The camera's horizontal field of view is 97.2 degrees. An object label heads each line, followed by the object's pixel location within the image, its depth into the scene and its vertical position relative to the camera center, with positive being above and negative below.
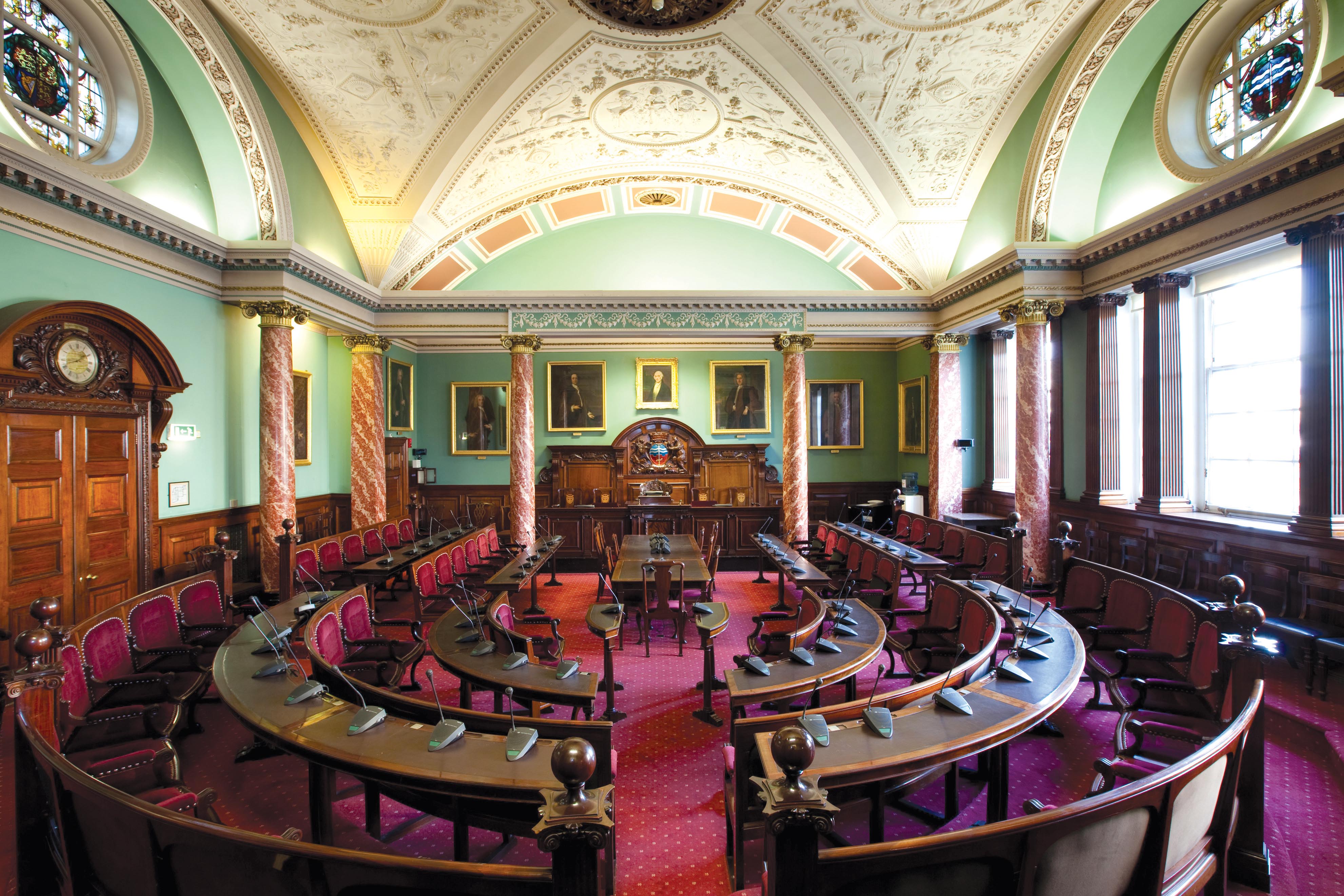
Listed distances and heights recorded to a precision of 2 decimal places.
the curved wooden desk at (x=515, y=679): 3.66 -1.54
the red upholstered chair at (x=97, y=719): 3.62 -1.72
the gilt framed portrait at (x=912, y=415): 13.98 +0.66
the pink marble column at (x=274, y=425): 8.80 +0.36
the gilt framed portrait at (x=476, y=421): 15.34 +0.68
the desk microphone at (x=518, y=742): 2.79 -1.43
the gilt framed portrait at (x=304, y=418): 11.35 +0.59
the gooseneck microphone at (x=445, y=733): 2.89 -1.43
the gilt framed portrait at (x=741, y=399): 15.39 +1.18
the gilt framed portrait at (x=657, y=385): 15.30 +1.54
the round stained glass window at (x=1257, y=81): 6.63 +4.26
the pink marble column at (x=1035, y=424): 9.13 +0.27
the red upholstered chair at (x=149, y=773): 2.85 -1.73
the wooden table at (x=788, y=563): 7.28 -1.65
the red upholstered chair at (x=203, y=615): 5.36 -1.60
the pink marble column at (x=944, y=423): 12.08 +0.38
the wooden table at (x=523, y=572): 7.36 -1.67
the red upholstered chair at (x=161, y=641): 4.73 -1.61
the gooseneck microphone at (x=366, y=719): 3.05 -1.43
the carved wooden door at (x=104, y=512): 6.78 -0.74
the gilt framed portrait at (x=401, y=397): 13.77 +1.21
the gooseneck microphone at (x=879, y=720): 2.96 -1.41
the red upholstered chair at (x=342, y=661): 4.61 -1.70
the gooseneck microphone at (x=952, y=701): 3.21 -1.43
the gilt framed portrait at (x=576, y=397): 15.27 +1.27
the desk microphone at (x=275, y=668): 3.81 -1.42
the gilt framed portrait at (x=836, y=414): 15.45 +0.76
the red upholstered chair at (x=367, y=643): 5.15 -1.77
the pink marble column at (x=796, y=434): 12.27 +0.19
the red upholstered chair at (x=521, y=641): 4.62 -1.63
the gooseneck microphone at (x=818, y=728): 2.90 -1.43
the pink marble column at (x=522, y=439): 12.01 +0.15
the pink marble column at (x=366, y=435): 11.32 +0.25
